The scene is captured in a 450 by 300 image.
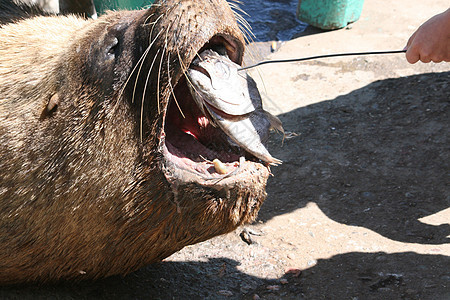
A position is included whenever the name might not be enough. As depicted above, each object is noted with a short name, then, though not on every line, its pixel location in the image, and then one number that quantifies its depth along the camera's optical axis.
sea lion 2.42
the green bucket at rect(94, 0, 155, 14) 5.44
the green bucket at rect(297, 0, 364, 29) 7.88
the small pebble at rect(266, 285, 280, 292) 3.50
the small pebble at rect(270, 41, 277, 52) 7.74
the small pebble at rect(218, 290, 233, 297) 3.46
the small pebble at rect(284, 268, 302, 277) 3.66
